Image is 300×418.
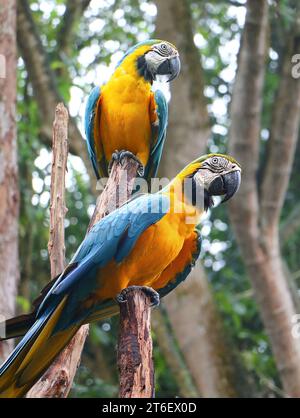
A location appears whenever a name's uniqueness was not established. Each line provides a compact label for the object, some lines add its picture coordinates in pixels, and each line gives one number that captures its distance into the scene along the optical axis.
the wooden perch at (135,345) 2.44
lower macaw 2.60
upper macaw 3.92
